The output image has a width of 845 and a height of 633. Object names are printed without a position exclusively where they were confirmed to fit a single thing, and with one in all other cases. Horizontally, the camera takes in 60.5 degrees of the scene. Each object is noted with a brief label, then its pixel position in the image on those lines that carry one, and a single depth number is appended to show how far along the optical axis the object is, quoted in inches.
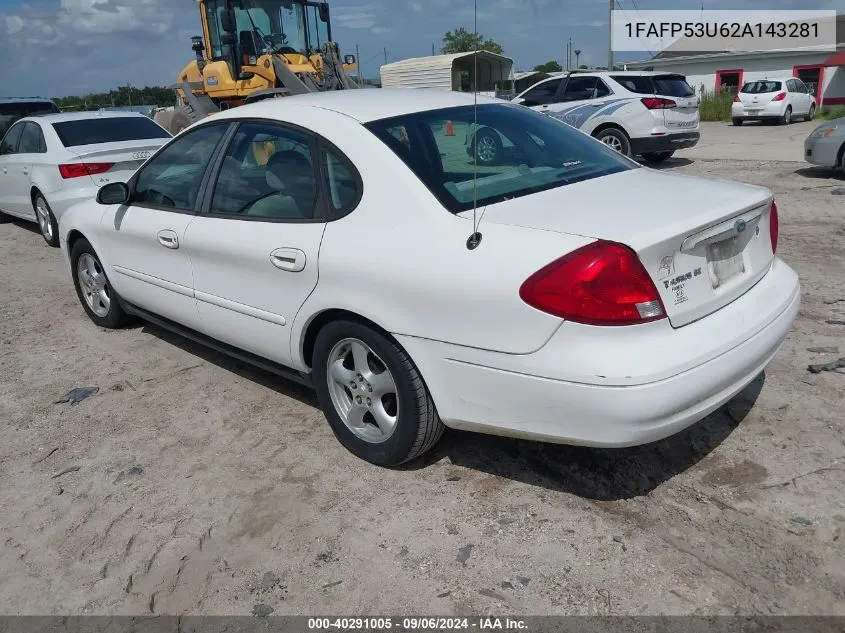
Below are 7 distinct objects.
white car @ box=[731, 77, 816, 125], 998.4
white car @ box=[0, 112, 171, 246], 322.0
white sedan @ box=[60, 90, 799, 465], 100.7
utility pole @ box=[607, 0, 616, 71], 1212.0
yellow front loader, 522.9
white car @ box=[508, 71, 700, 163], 478.9
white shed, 1174.3
